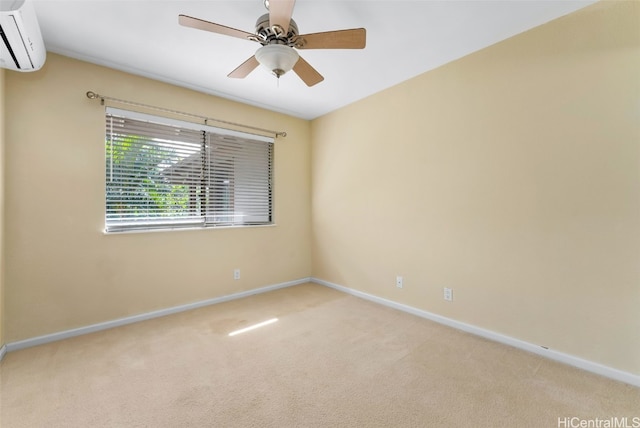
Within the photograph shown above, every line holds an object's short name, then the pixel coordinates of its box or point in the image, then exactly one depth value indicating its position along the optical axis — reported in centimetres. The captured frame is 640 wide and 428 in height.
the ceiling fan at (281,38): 163
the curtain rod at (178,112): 258
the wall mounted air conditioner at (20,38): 153
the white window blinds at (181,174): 275
